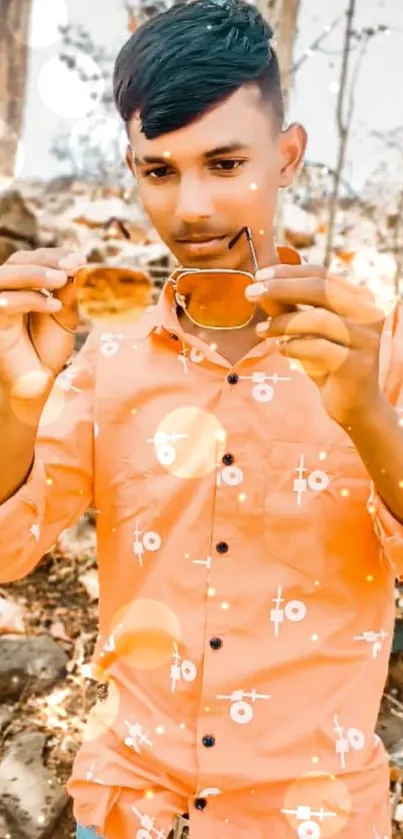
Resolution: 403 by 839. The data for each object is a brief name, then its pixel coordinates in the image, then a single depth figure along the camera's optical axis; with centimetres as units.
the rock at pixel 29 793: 276
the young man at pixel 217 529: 151
